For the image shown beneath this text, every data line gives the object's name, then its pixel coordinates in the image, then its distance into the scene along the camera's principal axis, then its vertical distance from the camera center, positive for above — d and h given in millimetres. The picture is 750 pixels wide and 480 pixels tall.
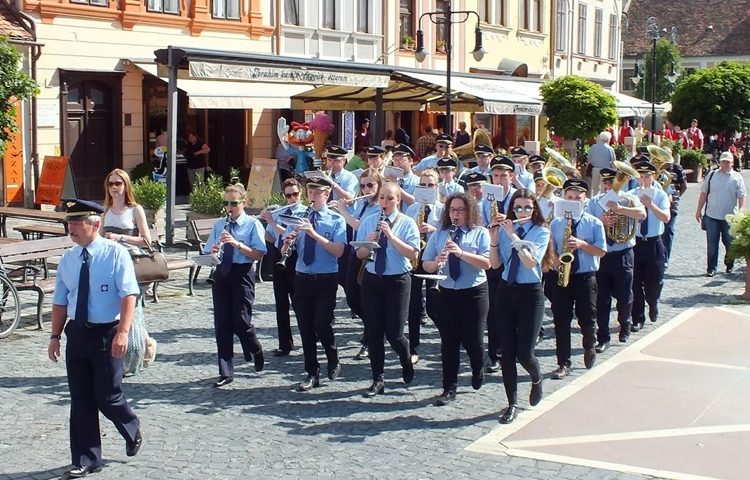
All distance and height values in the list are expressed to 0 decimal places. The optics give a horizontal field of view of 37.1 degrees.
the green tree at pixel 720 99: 35750 +1839
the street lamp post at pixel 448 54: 21719 +2211
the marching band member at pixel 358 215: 10062 -563
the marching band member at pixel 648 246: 11602 -943
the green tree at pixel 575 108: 27203 +1153
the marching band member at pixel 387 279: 8742 -971
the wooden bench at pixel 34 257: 11297 -1102
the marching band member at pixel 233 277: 9133 -1007
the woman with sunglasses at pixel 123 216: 9953 -569
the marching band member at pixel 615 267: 10742 -1080
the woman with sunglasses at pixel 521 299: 8211 -1063
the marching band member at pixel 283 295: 10250 -1299
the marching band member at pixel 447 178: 11352 -241
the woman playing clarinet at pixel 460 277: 8477 -926
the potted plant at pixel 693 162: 33500 -195
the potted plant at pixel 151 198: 17484 -689
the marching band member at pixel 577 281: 9570 -1096
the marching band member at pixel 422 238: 10273 -807
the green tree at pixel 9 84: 16359 +1018
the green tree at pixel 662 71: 58719 +4501
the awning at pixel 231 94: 21609 +1229
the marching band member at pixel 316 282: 9031 -1032
